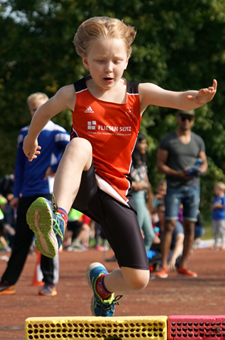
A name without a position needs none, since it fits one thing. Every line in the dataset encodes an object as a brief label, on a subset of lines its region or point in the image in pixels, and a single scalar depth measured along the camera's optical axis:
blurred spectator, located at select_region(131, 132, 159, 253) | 9.95
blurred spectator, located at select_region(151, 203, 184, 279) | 11.23
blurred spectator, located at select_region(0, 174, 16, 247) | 17.81
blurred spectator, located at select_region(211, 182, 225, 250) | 19.31
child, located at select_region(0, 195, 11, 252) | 17.73
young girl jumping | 4.64
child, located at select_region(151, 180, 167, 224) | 14.70
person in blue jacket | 8.15
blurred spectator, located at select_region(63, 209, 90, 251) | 18.45
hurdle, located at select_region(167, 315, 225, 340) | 3.92
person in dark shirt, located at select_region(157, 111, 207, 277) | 10.19
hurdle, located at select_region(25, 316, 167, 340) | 3.87
